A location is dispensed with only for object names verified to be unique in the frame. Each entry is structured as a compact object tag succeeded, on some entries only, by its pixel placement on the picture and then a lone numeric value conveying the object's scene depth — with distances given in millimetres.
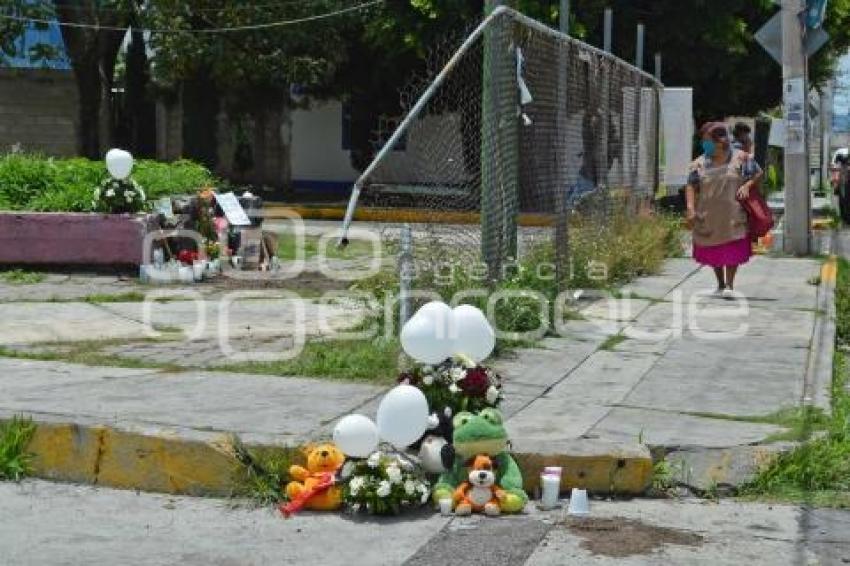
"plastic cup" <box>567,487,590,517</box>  5562
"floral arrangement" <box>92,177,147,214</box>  13195
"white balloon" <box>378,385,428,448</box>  5641
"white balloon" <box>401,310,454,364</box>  5914
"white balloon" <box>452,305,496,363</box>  6027
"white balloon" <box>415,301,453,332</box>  5941
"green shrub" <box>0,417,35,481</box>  6125
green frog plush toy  5645
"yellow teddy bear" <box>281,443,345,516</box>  5625
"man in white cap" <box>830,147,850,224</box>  26625
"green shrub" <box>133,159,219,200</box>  14352
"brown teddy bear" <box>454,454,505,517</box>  5523
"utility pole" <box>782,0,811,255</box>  15656
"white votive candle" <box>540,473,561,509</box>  5629
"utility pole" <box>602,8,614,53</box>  19788
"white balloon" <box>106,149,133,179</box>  12961
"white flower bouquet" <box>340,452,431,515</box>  5520
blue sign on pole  15867
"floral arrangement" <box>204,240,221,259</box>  13383
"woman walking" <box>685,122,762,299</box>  11334
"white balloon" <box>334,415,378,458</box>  5602
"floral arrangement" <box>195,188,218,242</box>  13586
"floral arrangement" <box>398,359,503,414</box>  5898
